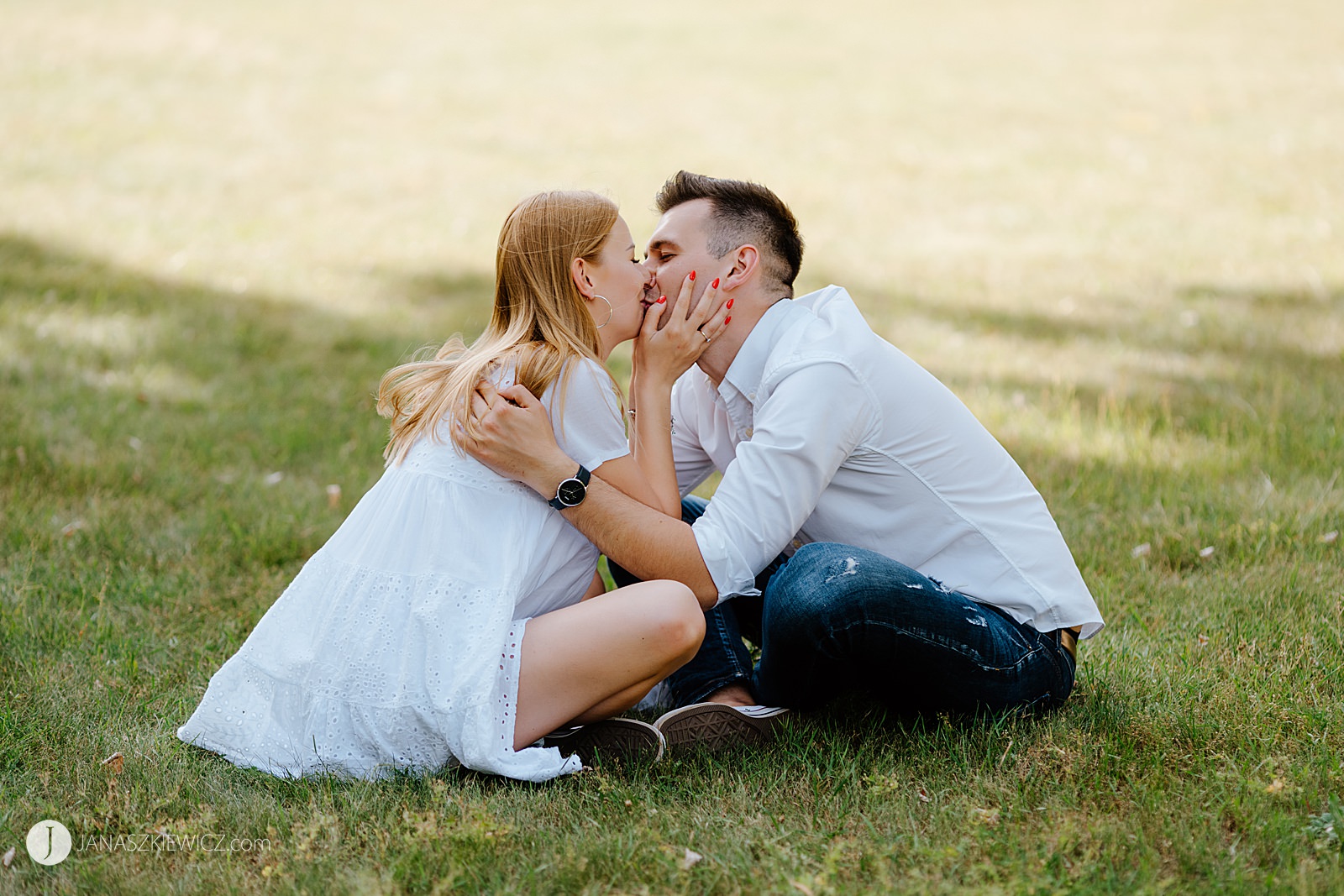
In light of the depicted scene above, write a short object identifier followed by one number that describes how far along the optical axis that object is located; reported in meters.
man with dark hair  3.04
